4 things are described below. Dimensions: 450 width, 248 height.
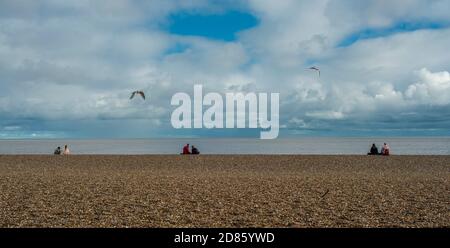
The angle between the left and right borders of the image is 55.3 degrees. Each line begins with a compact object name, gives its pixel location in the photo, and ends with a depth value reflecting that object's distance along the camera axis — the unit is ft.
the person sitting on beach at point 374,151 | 142.82
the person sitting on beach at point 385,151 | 139.49
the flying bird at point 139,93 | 81.00
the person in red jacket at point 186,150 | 145.18
